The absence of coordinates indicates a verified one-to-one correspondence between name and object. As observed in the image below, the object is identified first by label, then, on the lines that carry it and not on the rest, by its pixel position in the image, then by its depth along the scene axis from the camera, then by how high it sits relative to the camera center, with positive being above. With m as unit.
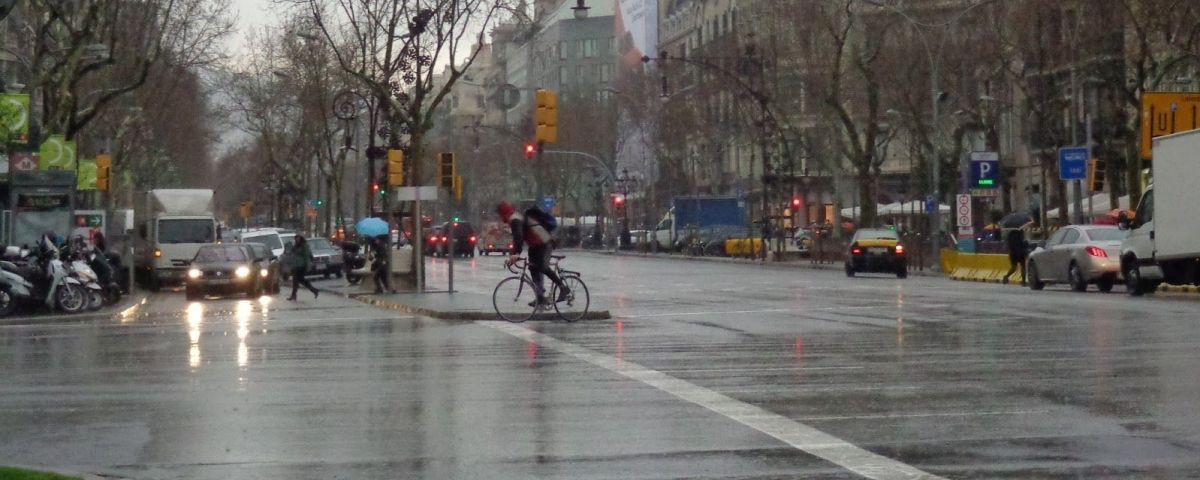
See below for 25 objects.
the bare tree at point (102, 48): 40.62 +5.77
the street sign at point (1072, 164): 47.72 +2.06
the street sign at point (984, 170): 49.97 +2.01
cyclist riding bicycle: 25.58 +0.02
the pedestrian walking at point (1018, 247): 44.03 -0.18
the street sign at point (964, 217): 53.31 +0.72
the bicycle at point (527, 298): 25.75 -0.80
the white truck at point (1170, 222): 30.86 +0.31
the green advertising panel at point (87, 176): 62.69 +2.59
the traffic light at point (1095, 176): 50.16 +1.82
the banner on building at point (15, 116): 38.06 +2.94
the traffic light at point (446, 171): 35.97 +1.53
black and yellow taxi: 51.59 -0.38
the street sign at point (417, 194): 37.31 +1.10
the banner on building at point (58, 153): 45.88 +2.52
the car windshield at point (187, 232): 51.72 +0.46
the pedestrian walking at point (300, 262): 39.59 -0.36
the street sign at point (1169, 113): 36.69 +2.68
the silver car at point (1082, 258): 35.72 -0.39
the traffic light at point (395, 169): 40.50 +1.79
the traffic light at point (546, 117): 32.69 +2.38
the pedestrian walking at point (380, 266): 40.62 -0.48
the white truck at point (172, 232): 50.88 +0.45
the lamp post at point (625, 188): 100.50 +3.27
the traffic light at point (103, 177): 48.28 +2.00
